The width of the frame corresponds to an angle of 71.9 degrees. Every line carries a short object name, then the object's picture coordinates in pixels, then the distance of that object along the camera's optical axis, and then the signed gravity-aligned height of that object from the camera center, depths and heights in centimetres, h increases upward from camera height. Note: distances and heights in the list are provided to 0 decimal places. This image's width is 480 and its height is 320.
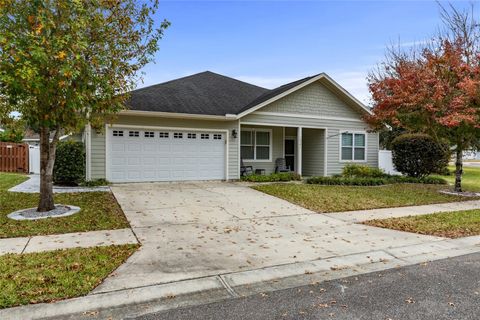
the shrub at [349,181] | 1356 -118
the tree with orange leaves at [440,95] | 1024 +188
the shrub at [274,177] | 1402 -111
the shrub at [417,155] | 1577 -11
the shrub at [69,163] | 1151 -47
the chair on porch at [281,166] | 1614 -70
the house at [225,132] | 1243 +85
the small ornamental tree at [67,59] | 577 +175
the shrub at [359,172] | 1532 -90
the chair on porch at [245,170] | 1511 -85
